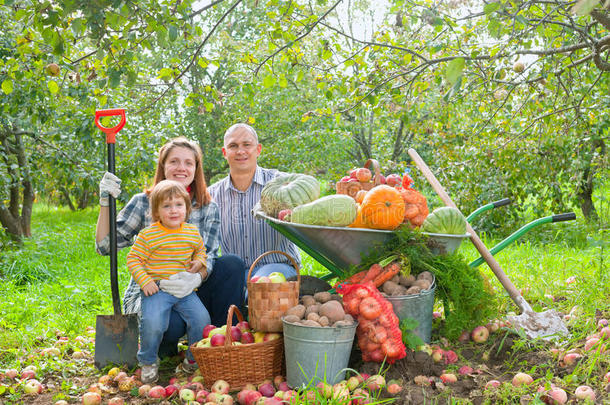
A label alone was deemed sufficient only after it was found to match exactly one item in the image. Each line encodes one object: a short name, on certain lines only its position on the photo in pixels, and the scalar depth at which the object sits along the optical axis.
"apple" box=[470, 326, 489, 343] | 3.12
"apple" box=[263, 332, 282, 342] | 2.79
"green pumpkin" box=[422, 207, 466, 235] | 3.01
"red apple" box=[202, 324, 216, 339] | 2.97
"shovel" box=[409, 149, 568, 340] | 3.06
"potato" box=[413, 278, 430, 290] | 2.88
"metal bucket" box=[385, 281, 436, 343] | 2.80
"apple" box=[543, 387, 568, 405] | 2.27
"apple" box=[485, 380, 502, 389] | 2.47
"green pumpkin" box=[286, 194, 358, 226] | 2.81
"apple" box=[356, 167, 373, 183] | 3.41
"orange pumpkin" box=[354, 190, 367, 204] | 3.14
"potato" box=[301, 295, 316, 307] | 2.85
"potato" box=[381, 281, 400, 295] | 2.88
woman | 3.36
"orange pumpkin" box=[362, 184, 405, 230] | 2.88
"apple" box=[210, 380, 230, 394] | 2.64
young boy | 2.97
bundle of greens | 2.95
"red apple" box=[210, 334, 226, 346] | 2.75
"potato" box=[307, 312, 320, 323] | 2.63
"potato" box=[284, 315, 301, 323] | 2.64
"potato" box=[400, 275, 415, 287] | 2.96
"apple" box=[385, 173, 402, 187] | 3.35
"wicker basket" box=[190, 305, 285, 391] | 2.68
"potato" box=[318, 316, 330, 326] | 2.61
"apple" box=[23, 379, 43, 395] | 2.84
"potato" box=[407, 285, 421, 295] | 2.85
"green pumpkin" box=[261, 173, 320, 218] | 3.14
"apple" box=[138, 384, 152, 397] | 2.74
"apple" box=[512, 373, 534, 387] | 2.47
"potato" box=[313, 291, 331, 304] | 2.92
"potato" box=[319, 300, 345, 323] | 2.65
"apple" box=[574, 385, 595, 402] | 2.27
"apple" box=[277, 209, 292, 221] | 3.03
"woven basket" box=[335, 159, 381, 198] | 3.42
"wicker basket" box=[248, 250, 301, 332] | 2.78
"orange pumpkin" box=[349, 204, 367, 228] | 2.97
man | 3.74
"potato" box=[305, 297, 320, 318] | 2.73
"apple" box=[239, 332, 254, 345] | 2.86
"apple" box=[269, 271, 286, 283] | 2.93
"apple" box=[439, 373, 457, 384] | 2.59
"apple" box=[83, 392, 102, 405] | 2.61
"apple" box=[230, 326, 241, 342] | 2.85
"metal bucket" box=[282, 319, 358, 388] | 2.54
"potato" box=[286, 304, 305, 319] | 2.69
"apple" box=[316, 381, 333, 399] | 2.35
